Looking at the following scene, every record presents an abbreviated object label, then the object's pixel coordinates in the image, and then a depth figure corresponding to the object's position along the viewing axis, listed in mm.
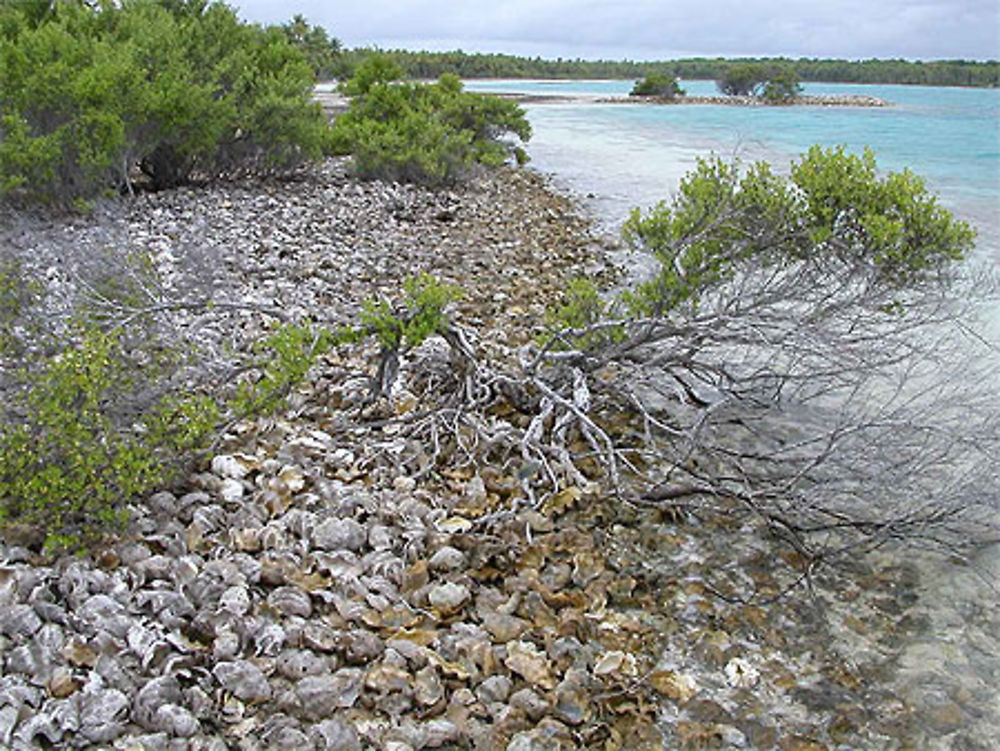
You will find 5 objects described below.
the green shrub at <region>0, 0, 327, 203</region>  9047
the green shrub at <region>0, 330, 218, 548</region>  3246
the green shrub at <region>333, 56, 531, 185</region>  14250
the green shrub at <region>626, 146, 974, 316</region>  5961
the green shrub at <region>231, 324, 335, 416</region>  4312
